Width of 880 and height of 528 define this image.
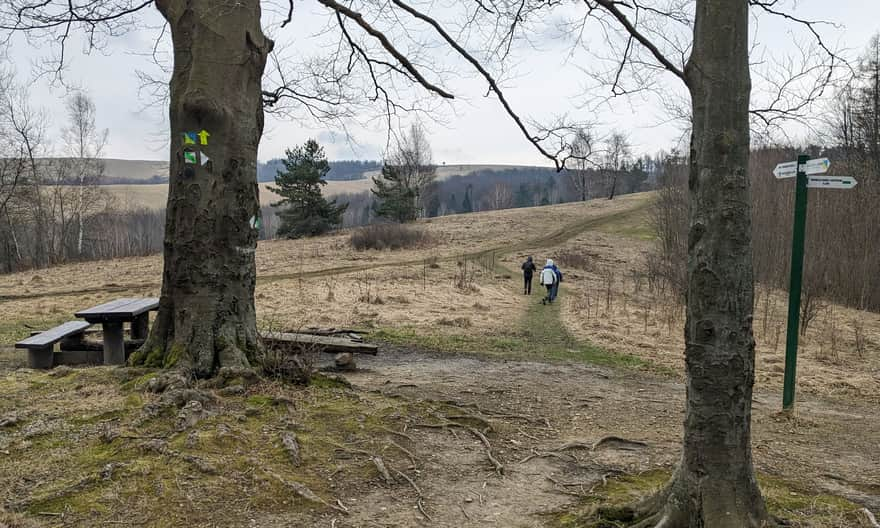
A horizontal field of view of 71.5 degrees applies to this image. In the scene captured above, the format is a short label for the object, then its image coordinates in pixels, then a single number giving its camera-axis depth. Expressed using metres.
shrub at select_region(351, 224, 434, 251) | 33.06
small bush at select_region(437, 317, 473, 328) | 12.64
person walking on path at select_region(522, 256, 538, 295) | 20.41
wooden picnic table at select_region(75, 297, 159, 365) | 6.89
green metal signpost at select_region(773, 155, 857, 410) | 6.16
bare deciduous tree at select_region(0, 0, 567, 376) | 5.57
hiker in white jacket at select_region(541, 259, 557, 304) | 18.67
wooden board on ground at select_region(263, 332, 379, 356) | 7.42
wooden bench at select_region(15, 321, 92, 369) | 6.71
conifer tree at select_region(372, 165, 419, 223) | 48.16
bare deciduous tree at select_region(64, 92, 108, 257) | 38.72
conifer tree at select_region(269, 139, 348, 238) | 41.25
